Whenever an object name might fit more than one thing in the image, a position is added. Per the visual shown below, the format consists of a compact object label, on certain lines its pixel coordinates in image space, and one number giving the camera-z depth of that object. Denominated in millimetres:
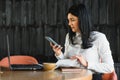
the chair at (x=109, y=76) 3292
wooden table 2551
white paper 3202
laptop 3076
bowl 3037
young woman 3213
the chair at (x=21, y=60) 3892
